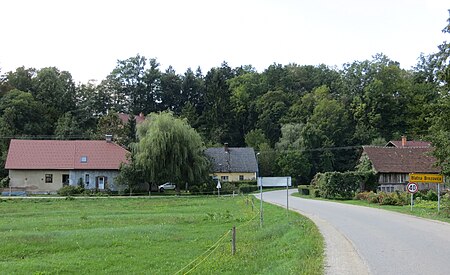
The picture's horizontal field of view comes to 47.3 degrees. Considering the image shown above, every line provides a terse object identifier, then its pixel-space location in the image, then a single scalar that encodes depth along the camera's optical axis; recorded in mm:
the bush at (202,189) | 61000
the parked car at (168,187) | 69412
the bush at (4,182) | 63284
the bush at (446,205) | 28791
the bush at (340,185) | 53844
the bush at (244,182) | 76962
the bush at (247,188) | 69194
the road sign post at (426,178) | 32691
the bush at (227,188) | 65744
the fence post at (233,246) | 15764
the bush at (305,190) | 65125
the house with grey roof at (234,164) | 85938
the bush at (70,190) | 58250
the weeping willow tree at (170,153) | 57781
